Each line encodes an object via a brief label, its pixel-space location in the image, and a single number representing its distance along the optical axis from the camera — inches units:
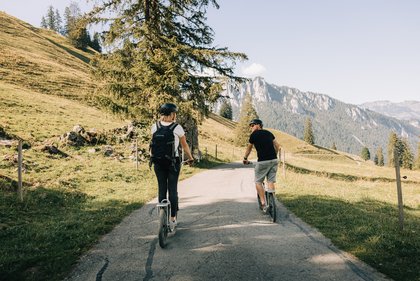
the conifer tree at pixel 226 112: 4882.4
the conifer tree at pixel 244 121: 2736.2
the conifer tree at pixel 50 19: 5851.4
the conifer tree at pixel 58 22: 6024.1
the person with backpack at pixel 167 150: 242.8
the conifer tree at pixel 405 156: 3738.9
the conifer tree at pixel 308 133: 4706.2
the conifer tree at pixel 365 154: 5452.8
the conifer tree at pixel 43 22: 5831.2
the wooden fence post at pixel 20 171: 373.7
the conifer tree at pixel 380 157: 5066.4
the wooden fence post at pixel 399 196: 282.6
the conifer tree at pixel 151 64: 725.3
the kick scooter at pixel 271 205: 311.5
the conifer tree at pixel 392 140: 3755.9
